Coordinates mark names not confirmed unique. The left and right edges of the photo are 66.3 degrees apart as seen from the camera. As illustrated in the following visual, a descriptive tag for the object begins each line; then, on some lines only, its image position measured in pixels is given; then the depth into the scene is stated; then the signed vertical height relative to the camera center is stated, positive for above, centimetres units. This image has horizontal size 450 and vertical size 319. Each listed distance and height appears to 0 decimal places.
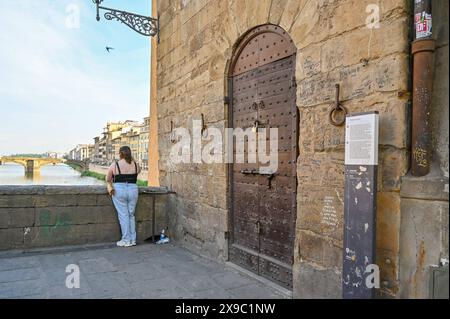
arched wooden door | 323 -3
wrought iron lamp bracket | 556 +239
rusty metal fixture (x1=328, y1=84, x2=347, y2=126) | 255 +40
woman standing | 518 -46
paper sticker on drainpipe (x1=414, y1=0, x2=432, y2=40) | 205 +87
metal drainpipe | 204 +50
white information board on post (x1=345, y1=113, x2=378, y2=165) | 216 +17
